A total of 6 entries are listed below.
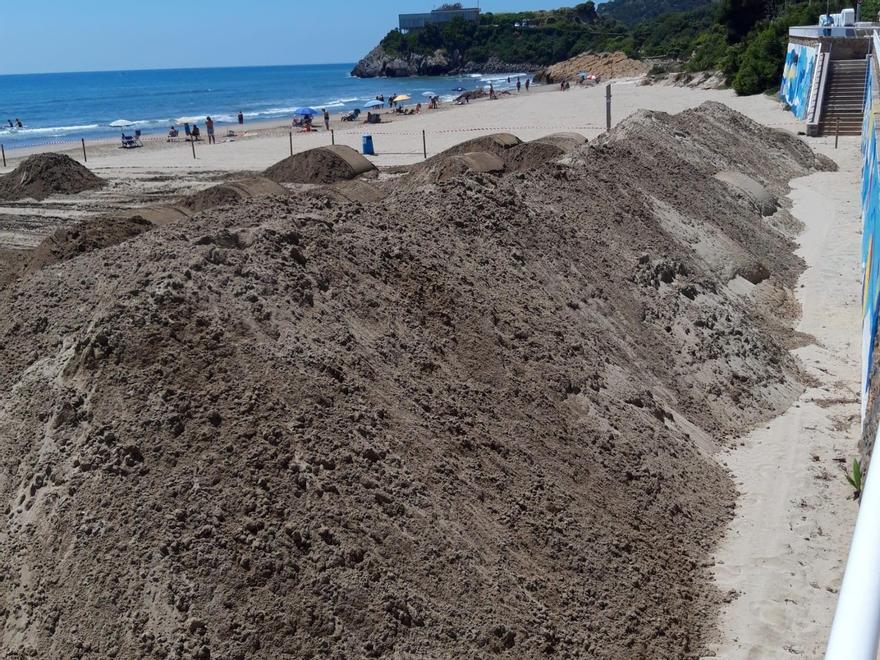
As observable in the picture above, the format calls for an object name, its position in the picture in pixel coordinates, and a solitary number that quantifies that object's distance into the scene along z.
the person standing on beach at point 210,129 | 41.97
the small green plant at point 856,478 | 8.57
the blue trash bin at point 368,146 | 32.28
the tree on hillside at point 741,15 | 65.62
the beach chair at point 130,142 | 41.40
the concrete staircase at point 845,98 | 31.75
